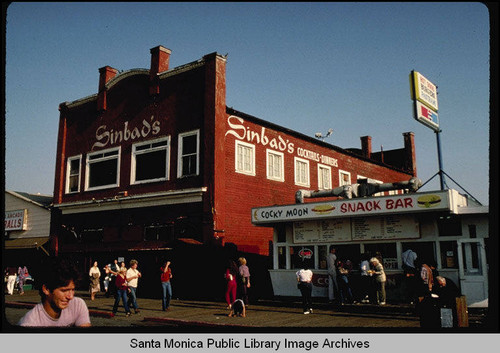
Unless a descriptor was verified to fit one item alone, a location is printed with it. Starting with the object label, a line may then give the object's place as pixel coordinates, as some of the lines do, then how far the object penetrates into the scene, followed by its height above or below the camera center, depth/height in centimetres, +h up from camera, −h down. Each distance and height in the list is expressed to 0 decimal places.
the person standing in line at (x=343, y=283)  1530 -97
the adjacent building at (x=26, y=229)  2762 +181
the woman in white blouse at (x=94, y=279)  1992 -104
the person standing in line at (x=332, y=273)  1581 -64
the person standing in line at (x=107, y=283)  2173 -132
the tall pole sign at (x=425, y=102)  1482 +521
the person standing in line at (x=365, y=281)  1520 -93
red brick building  2077 +483
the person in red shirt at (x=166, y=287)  1558 -109
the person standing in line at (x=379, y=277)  1479 -74
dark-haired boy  382 -38
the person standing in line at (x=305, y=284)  1412 -92
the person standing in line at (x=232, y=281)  1548 -89
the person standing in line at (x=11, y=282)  2523 -144
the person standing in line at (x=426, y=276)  1219 -60
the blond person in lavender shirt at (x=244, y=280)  1534 -85
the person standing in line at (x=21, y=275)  2478 -106
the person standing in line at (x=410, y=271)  1472 -55
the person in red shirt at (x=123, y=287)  1448 -100
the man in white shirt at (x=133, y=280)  1473 -78
